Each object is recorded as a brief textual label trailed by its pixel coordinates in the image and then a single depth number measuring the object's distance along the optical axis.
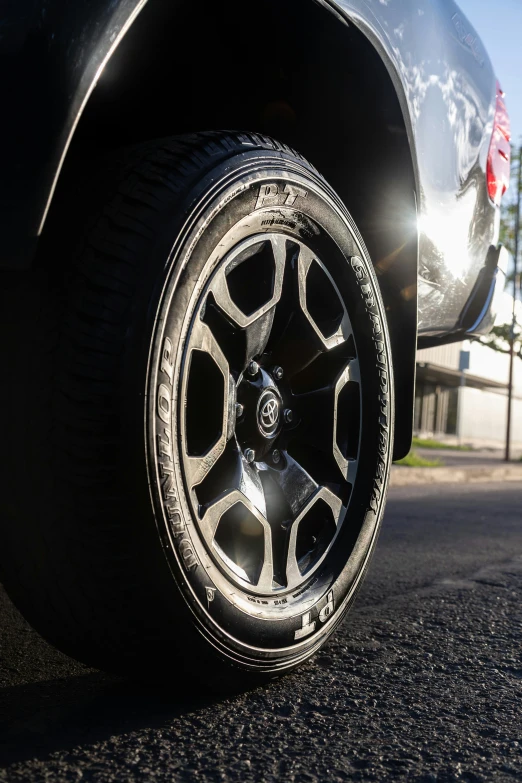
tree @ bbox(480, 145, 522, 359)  18.92
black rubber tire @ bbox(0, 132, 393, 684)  1.27
